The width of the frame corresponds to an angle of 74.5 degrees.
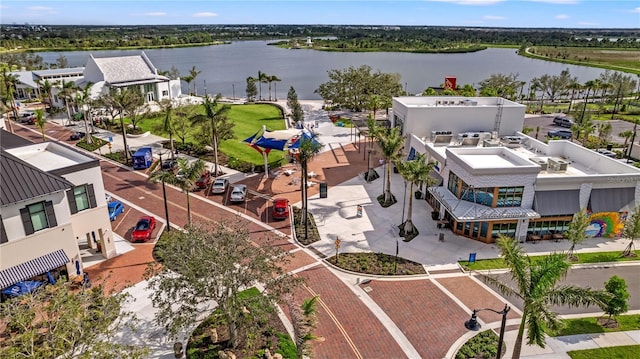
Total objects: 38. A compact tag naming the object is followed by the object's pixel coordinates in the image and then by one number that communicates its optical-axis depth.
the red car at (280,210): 39.66
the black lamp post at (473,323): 25.35
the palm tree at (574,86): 90.28
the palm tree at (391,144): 38.34
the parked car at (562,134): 67.00
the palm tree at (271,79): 96.10
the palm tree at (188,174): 32.56
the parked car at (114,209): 38.94
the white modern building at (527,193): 34.78
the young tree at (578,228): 31.66
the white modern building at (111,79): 79.62
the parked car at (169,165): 51.25
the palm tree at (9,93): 72.12
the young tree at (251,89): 95.25
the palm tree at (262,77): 95.38
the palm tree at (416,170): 34.10
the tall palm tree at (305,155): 34.69
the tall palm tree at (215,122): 46.69
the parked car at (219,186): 44.94
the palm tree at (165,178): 32.69
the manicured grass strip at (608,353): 23.30
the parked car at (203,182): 46.22
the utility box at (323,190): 44.60
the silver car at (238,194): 42.75
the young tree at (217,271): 20.67
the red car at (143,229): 35.06
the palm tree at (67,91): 67.72
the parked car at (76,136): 63.28
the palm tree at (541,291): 18.23
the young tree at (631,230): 32.06
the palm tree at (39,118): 57.63
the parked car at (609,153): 56.39
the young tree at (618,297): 25.20
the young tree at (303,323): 19.86
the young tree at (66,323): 15.19
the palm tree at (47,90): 72.75
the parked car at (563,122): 75.34
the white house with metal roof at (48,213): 25.84
